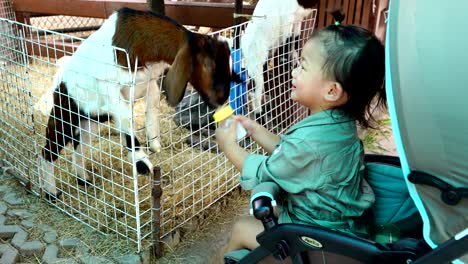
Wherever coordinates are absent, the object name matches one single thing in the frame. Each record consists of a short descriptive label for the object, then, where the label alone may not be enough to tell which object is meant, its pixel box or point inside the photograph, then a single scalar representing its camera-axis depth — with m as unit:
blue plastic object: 2.68
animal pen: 2.54
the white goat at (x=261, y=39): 3.10
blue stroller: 1.05
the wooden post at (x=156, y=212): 2.19
